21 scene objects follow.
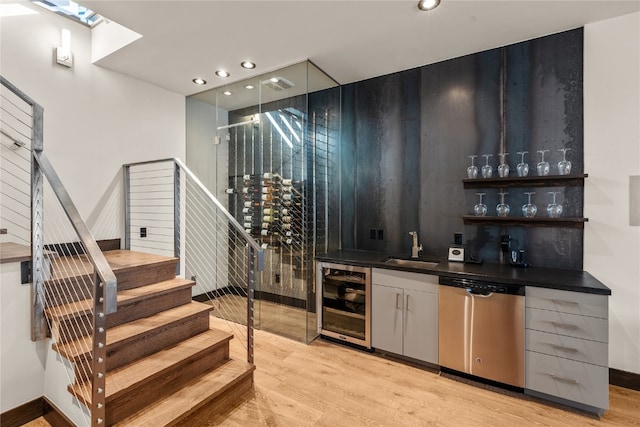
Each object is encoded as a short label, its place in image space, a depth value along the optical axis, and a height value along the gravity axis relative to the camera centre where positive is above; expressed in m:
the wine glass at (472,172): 2.87 +0.39
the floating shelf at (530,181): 2.50 +0.29
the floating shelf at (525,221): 2.50 -0.07
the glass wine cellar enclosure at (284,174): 3.38 +0.45
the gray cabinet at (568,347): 2.04 -0.95
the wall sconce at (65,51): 2.91 +1.56
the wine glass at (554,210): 2.53 +0.03
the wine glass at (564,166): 2.48 +0.39
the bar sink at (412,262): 3.04 -0.52
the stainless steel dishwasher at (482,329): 2.28 -0.93
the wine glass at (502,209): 2.73 +0.04
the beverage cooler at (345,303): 2.99 -0.94
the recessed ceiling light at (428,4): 2.19 +1.54
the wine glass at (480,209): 2.85 +0.04
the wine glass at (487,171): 2.80 +0.39
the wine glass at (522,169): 2.64 +0.39
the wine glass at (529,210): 2.62 +0.03
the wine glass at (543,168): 2.56 +0.38
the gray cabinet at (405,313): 2.63 -0.93
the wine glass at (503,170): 2.71 +0.39
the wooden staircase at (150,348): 1.84 -1.00
